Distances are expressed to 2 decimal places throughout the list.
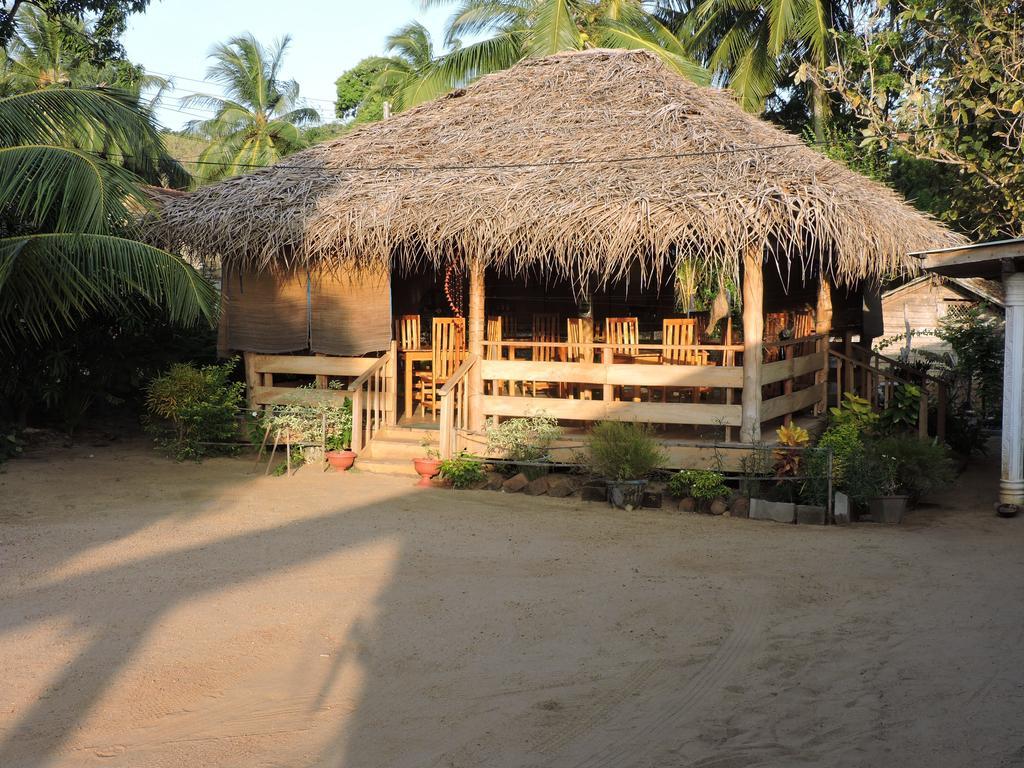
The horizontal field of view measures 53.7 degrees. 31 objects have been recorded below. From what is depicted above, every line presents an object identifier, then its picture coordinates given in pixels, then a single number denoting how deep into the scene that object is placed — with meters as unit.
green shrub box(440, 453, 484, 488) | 9.95
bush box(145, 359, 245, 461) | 11.26
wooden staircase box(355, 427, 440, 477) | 10.65
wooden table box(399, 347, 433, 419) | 11.91
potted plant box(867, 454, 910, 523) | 8.73
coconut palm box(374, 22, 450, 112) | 28.98
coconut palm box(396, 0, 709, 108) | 18.75
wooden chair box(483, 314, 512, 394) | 11.62
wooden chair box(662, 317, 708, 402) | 10.65
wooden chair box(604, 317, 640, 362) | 10.94
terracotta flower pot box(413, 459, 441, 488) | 10.07
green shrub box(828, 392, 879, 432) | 9.98
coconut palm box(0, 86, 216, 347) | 9.40
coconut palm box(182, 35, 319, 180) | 30.11
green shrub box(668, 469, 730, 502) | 9.00
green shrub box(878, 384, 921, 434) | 10.22
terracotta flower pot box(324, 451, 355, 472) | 10.58
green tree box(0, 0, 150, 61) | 17.33
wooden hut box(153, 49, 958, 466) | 9.53
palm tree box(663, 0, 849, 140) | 19.28
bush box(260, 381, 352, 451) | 10.91
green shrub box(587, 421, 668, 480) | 9.17
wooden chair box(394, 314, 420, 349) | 12.09
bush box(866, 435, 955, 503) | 9.00
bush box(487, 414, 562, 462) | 10.01
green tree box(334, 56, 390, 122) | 34.21
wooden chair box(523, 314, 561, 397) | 13.18
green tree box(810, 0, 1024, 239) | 13.55
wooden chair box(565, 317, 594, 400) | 10.61
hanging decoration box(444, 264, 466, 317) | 12.88
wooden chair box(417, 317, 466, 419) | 11.76
